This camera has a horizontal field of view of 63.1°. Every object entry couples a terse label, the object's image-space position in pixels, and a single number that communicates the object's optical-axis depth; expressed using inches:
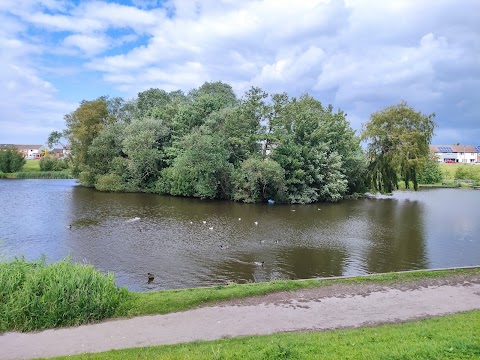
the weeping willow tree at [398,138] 1706.4
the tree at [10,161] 3462.1
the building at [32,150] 6535.4
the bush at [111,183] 2335.1
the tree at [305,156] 1964.8
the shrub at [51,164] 3656.5
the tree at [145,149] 2235.5
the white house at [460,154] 5782.5
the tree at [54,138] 3712.6
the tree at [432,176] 3329.2
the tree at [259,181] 1851.6
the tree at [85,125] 2591.0
